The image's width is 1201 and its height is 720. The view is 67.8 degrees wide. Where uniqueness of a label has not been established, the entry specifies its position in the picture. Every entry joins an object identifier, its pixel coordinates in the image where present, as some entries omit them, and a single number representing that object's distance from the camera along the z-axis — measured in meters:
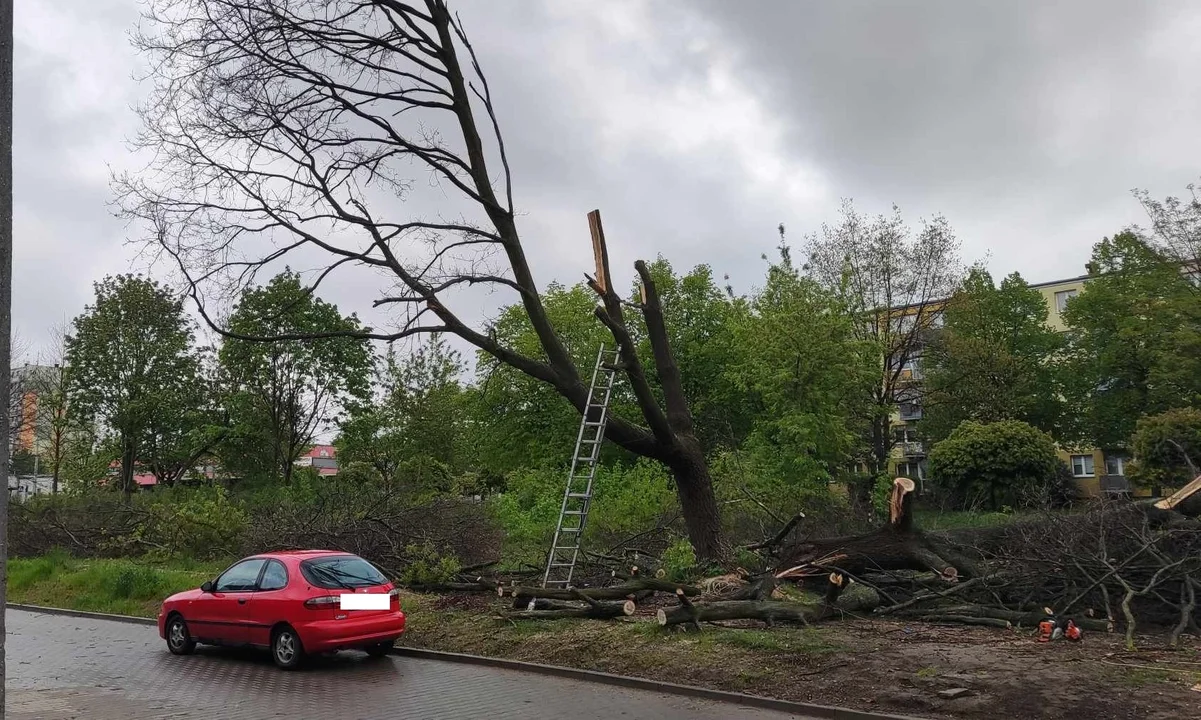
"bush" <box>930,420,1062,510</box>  32.53
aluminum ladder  13.54
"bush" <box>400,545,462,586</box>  15.16
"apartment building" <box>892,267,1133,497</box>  49.74
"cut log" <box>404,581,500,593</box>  14.47
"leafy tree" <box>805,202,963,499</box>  39.25
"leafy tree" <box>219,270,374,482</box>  32.19
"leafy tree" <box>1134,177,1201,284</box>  36.31
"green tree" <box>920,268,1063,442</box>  42.91
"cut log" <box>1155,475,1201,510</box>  12.40
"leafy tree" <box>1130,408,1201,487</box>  26.99
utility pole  4.61
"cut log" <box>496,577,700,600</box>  12.00
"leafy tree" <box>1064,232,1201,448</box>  38.38
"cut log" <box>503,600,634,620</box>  11.96
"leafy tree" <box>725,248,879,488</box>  26.42
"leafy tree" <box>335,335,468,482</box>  34.81
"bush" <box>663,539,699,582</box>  14.32
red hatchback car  10.91
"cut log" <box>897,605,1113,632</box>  10.54
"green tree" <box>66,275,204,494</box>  33.25
